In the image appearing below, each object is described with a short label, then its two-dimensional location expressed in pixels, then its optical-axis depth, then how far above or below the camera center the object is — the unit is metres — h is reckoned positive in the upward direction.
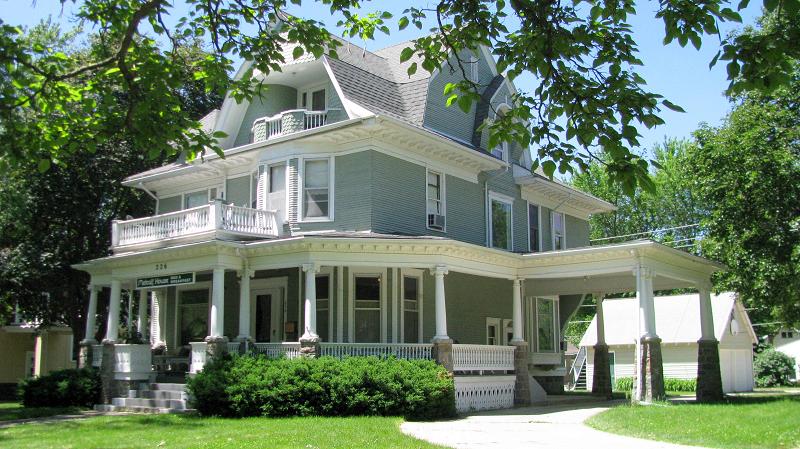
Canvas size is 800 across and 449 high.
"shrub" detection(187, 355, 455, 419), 17.88 -1.15
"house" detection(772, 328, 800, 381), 54.93 -0.50
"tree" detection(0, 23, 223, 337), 28.50 +4.32
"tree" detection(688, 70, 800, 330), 24.75 +4.65
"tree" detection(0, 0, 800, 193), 8.00 +3.26
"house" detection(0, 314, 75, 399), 36.38 -0.59
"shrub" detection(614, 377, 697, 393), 36.84 -2.30
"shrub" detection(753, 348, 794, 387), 45.84 -1.92
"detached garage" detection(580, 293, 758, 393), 38.94 -0.04
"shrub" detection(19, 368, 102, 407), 22.94 -1.42
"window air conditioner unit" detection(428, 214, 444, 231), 24.02 +3.56
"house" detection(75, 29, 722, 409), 21.09 +2.58
